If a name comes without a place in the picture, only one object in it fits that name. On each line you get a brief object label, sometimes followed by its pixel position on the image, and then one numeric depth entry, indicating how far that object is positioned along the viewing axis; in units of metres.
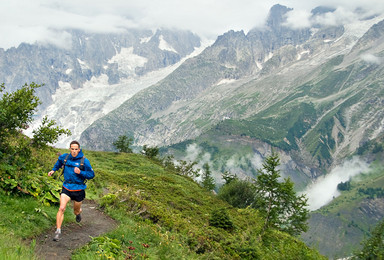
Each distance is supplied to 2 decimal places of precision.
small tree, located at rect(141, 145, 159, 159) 98.43
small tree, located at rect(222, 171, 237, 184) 85.38
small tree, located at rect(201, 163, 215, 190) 98.19
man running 12.12
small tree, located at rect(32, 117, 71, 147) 14.05
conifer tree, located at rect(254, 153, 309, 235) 32.06
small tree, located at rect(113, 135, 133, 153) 109.97
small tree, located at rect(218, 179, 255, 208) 63.88
